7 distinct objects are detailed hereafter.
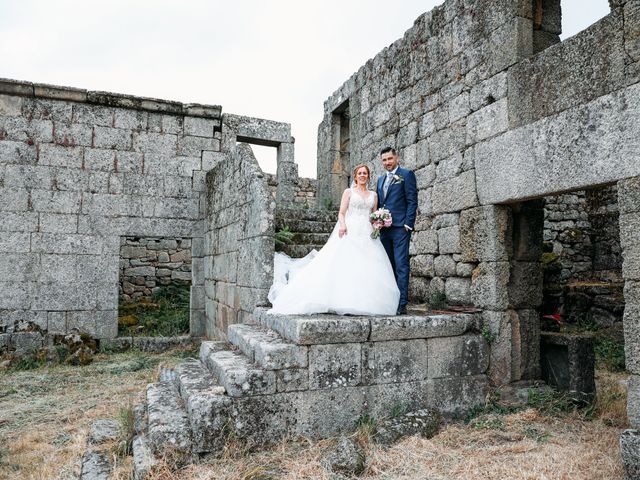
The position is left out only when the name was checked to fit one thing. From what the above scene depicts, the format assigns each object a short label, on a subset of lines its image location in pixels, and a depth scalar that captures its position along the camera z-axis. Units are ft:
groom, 16.08
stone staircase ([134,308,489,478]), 11.66
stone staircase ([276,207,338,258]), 20.90
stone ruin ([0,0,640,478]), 11.83
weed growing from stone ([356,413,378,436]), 12.53
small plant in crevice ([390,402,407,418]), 13.41
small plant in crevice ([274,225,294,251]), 20.21
